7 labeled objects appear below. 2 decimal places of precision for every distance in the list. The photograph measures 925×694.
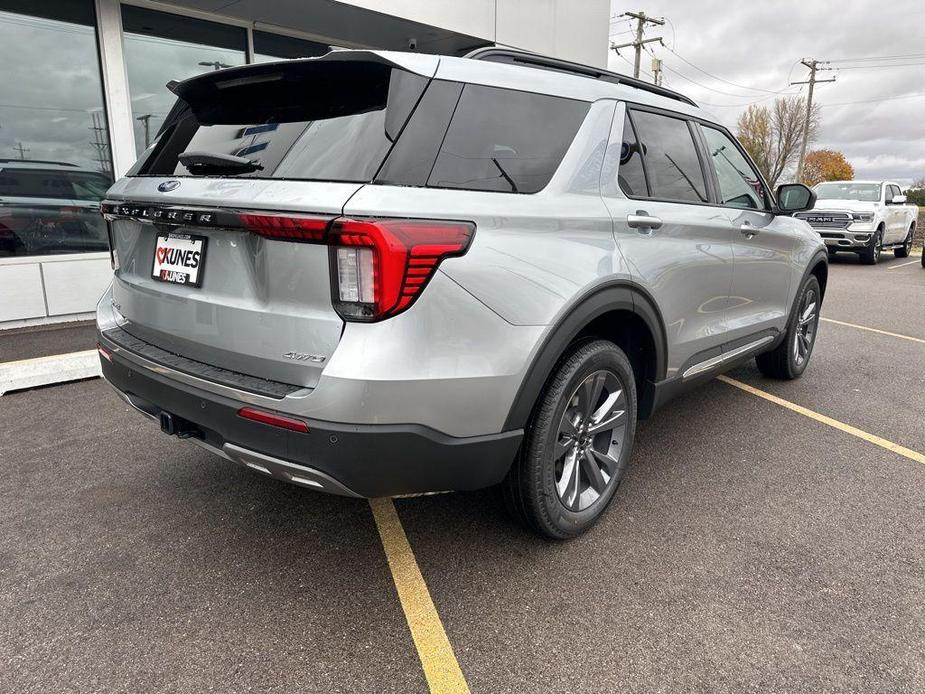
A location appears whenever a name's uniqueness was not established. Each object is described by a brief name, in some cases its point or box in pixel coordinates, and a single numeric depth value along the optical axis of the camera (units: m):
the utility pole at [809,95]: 47.28
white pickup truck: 14.60
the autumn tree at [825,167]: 57.64
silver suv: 1.89
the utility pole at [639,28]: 36.28
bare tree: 48.59
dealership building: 6.43
